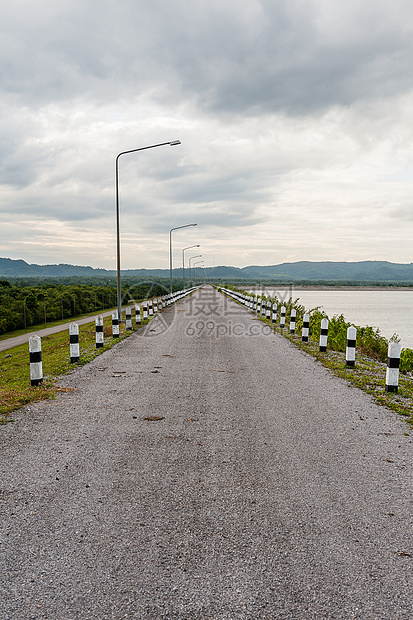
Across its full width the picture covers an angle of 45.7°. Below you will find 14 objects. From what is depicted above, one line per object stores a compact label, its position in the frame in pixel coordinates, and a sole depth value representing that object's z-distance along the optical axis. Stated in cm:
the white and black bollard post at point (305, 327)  1633
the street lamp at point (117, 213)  2348
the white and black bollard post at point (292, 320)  1897
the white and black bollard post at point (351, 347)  1108
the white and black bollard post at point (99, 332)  1408
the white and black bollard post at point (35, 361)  892
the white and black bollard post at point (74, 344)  1146
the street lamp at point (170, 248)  4810
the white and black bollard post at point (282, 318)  2150
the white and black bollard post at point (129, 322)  2011
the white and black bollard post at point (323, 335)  1350
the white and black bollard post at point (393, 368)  856
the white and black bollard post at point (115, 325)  1672
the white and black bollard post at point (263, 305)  2867
